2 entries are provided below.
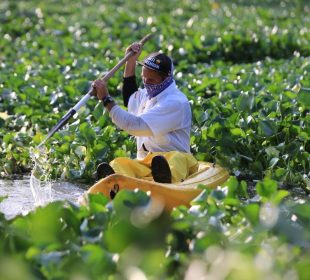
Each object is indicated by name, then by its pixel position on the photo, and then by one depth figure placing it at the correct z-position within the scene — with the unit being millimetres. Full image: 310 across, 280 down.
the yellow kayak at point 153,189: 12719
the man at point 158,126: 13945
